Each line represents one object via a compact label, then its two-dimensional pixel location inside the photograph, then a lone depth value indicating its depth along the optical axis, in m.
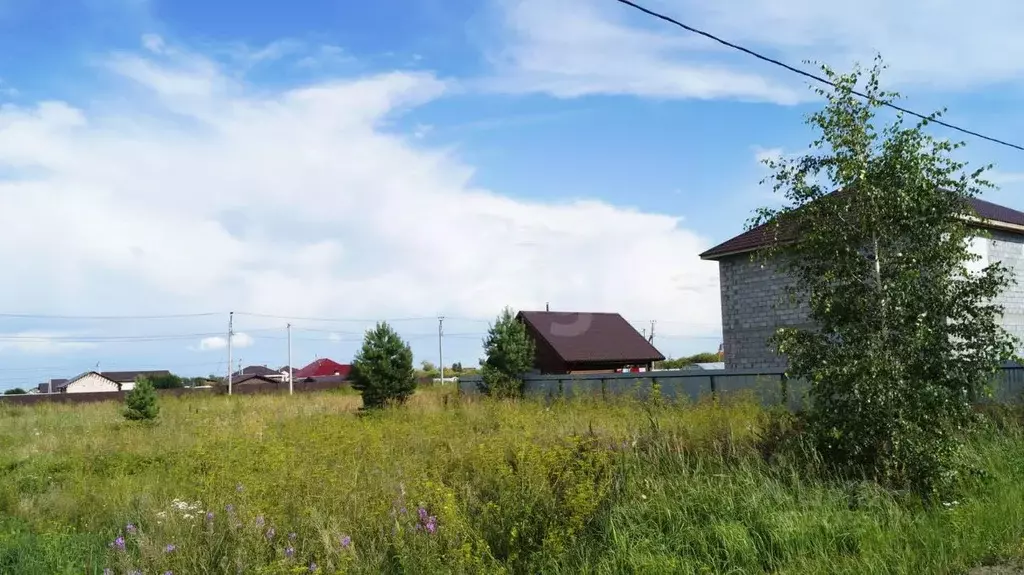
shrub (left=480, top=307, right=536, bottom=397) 25.31
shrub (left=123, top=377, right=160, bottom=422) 21.33
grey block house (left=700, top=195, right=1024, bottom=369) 17.16
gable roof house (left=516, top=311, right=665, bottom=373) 30.92
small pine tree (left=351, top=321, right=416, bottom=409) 22.06
